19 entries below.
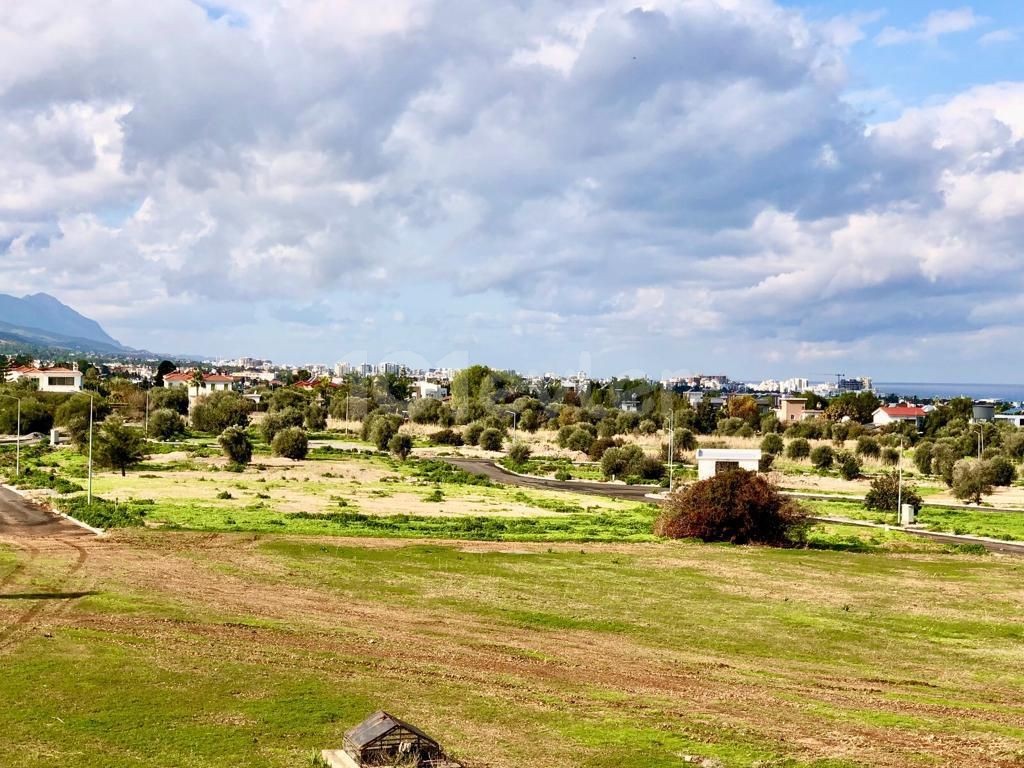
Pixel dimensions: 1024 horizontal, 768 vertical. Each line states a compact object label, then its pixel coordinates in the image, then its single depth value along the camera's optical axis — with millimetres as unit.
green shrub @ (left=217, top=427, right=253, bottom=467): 83750
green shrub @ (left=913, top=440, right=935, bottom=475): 101125
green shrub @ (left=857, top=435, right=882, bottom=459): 109000
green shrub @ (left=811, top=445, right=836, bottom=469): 100000
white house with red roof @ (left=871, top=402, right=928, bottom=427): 162125
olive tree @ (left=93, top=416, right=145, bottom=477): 74562
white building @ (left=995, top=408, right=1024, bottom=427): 162400
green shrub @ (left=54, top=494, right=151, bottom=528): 45578
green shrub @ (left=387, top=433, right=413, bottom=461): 100438
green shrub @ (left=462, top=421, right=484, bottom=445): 125250
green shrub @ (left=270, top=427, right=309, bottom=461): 90312
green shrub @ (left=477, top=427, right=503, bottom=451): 117625
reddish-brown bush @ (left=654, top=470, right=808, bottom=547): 48000
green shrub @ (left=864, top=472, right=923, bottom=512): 65875
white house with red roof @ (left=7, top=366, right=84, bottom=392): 167875
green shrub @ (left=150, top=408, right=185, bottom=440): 113275
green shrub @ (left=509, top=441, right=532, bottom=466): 101506
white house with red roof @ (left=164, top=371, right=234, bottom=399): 178125
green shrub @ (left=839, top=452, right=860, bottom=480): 90250
